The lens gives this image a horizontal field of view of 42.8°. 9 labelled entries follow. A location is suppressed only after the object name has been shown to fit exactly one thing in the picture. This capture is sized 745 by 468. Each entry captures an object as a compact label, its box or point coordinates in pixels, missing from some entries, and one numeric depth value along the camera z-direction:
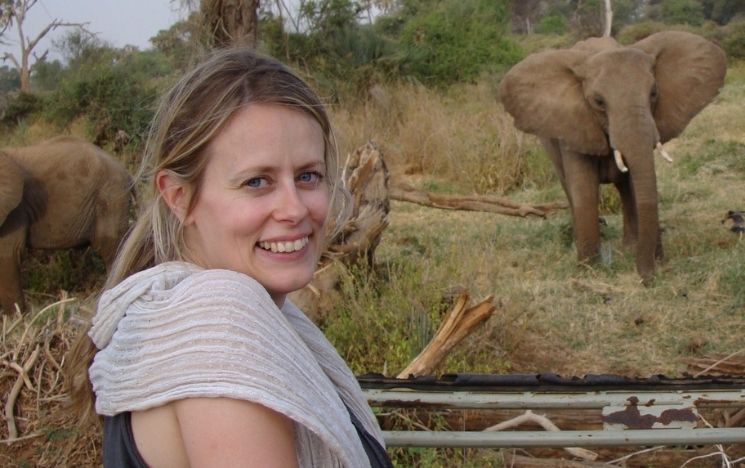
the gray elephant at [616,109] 6.70
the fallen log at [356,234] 5.32
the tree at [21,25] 24.92
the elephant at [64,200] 7.61
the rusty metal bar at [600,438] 2.41
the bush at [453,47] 18.84
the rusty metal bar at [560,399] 2.59
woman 1.15
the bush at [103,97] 13.24
